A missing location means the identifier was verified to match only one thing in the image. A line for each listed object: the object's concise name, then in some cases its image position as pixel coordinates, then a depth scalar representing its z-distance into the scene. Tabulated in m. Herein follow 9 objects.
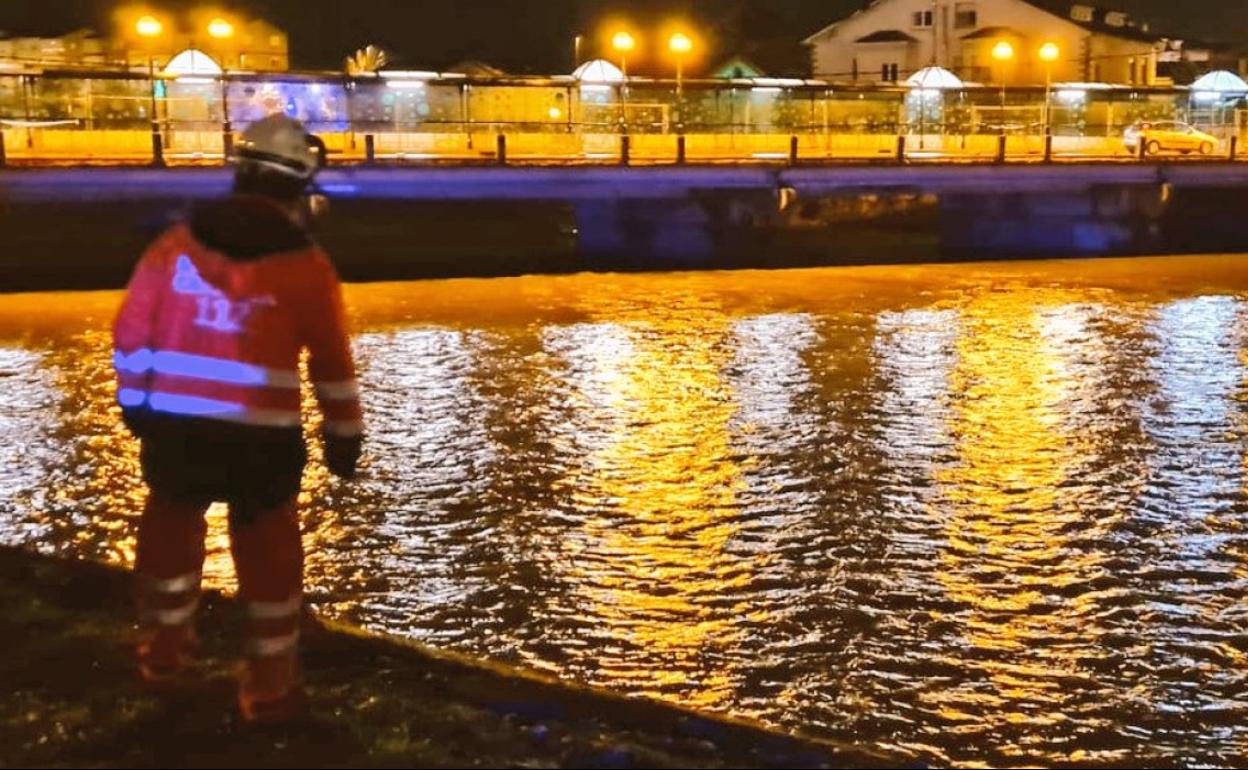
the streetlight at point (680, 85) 38.01
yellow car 40.06
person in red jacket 4.51
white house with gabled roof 65.19
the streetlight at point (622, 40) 49.93
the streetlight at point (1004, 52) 64.00
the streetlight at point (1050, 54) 58.30
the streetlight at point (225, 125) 30.08
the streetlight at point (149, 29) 51.03
